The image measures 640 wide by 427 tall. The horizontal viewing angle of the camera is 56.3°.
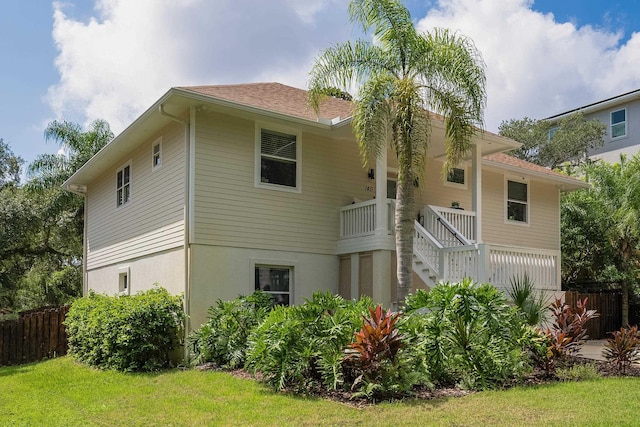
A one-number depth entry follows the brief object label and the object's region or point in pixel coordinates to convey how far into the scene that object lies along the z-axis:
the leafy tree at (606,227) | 17.08
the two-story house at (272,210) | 12.23
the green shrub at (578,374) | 9.02
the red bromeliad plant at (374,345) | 7.84
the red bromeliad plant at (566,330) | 9.56
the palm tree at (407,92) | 11.39
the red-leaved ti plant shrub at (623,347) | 9.53
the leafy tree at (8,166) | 29.08
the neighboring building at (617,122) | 27.02
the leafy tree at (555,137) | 28.27
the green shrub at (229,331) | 10.44
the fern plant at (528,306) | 10.30
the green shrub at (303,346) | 8.27
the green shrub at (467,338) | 8.38
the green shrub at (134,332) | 11.04
